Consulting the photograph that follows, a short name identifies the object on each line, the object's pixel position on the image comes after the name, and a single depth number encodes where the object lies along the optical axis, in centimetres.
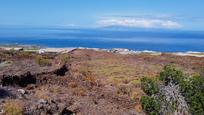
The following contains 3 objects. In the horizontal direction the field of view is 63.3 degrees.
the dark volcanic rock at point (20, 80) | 764
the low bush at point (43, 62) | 1064
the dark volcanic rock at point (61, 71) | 931
